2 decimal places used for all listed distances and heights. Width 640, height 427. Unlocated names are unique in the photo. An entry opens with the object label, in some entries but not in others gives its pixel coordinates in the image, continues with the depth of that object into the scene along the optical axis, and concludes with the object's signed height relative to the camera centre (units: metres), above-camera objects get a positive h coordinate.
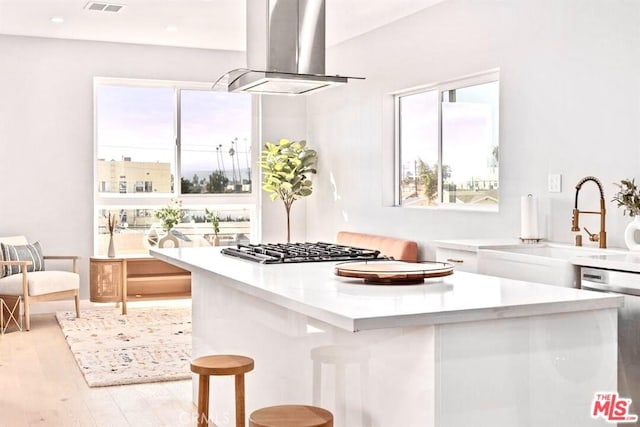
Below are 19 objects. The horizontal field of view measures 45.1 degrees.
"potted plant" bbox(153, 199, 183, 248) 8.16 -0.23
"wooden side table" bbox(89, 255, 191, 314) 7.72 -0.83
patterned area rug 5.19 -1.16
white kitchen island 2.29 -0.49
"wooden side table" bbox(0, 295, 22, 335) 6.87 -1.02
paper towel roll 4.88 -0.12
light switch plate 4.98 +0.11
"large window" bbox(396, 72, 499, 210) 5.92 +0.46
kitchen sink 3.91 -0.34
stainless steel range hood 4.56 +0.91
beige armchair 6.84 -0.77
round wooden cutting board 2.90 -0.28
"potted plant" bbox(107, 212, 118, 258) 7.88 -0.34
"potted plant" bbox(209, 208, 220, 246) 8.53 -0.25
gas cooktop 3.70 -0.27
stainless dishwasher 3.47 -0.59
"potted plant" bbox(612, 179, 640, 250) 4.15 -0.04
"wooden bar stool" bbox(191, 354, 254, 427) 3.20 -0.71
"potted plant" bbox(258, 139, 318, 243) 8.14 +0.31
